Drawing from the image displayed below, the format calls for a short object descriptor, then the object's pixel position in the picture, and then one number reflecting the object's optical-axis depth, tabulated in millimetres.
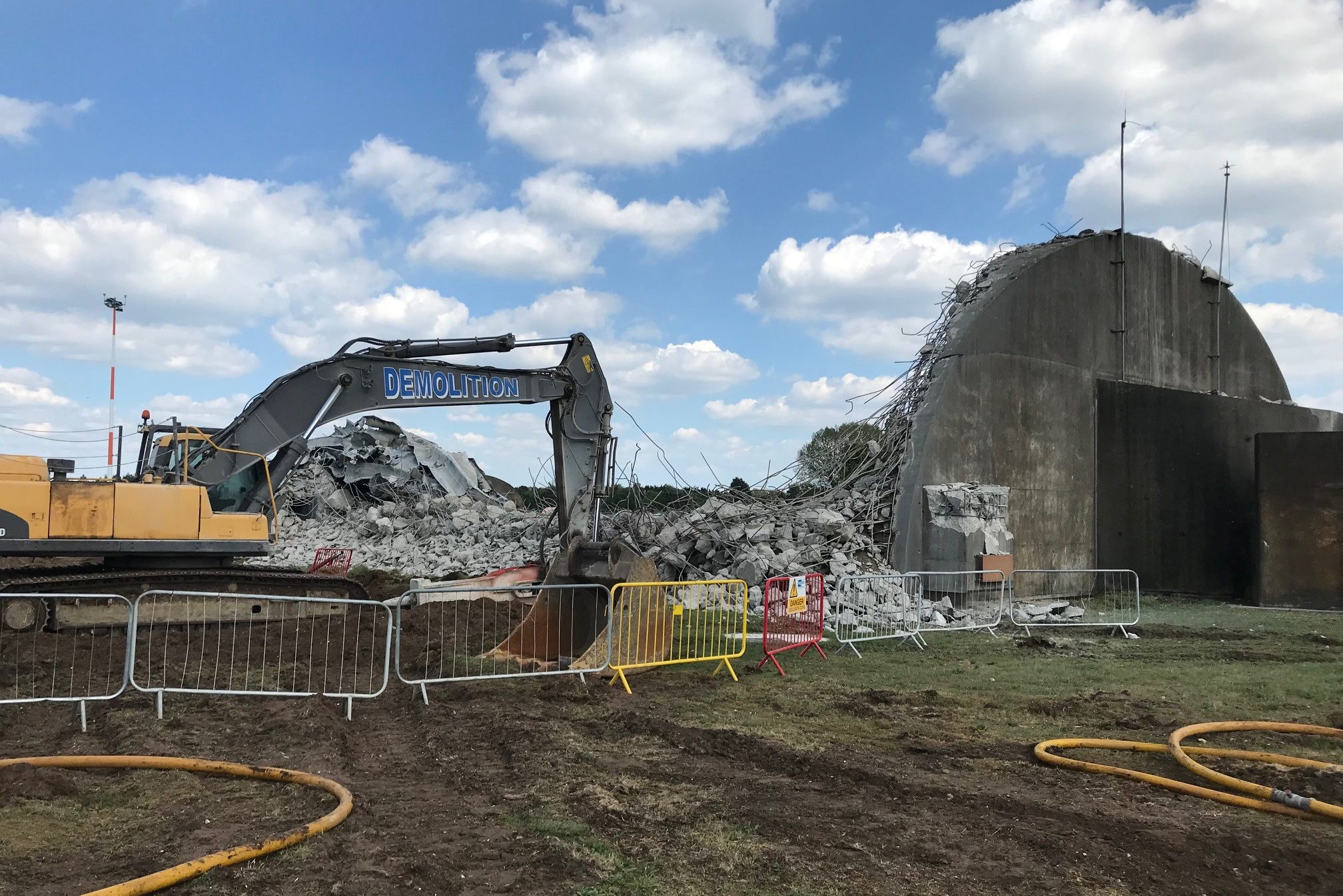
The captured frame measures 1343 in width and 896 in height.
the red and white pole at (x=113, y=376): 11781
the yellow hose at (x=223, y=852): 4215
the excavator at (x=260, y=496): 11164
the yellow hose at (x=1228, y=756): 5324
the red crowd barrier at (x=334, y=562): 19109
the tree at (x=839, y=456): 18812
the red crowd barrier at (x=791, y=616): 11031
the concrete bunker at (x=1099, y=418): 17188
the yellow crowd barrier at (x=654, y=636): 9703
